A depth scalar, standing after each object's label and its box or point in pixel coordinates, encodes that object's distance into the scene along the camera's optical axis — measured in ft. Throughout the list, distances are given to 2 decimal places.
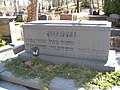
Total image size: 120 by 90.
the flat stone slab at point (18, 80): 9.79
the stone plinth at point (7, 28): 18.22
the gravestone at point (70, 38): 10.64
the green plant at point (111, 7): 33.22
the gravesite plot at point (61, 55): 9.94
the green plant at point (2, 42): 17.55
